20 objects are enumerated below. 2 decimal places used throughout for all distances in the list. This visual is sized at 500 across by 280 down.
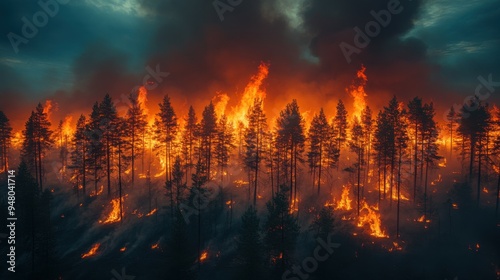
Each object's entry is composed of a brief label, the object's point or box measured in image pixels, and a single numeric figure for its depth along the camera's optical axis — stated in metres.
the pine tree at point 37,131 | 45.31
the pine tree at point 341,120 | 53.56
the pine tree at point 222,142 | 48.41
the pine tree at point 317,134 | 44.63
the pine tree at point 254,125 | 43.34
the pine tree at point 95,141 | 41.22
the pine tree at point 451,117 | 62.11
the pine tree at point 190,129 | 50.41
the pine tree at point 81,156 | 46.44
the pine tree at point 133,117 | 45.56
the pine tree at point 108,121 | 40.84
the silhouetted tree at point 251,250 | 26.33
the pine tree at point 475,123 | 41.47
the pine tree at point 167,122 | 47.73
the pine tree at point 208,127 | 47.97
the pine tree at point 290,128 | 41.38
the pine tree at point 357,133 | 47.06
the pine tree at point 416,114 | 41.03
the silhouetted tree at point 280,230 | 27.02
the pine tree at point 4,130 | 55.96
